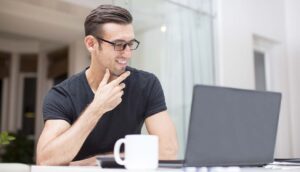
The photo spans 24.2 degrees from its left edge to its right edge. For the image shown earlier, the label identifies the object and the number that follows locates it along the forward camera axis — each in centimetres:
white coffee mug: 185
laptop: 187
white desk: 185
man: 240
